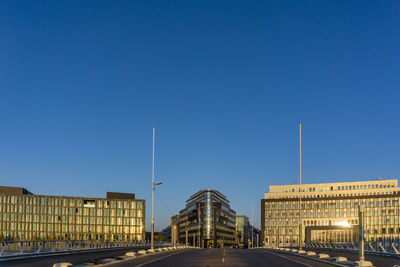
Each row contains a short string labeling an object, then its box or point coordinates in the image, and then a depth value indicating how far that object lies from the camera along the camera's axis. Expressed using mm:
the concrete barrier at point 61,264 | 21583
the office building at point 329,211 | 162875
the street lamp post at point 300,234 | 47781
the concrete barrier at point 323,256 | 33006
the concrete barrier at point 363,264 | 24322
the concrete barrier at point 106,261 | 27305
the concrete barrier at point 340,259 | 29125
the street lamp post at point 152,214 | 46019
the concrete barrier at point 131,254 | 36725
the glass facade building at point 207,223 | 195000
